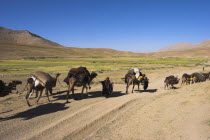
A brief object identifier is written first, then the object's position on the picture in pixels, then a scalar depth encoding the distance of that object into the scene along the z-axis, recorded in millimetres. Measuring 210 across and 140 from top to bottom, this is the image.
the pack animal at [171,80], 18172
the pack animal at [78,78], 13411
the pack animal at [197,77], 21800
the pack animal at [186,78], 20625
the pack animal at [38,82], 11906
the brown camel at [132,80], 15593
